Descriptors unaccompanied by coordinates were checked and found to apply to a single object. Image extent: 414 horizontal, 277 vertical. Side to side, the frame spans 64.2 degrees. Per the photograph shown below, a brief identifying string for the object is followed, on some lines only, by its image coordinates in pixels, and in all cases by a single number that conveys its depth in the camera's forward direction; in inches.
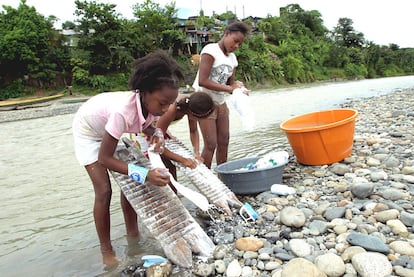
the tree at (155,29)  1201.4
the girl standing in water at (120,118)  73.9
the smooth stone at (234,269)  75.6
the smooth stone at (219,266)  77.8
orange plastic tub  133.7
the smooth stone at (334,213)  94.1
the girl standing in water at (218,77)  123.9
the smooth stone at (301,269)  66.6
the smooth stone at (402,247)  71.2
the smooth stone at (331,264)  68.3
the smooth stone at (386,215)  86.3
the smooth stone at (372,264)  65.2
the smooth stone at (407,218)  82.7
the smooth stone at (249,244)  84.7
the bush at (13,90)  1028.8
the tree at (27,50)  1034.1
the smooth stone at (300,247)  78.7
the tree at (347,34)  2100.1
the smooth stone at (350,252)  72.6
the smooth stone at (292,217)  92.3
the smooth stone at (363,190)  102.3
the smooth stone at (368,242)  72.7
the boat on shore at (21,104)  802.8
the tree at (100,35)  1109.7
